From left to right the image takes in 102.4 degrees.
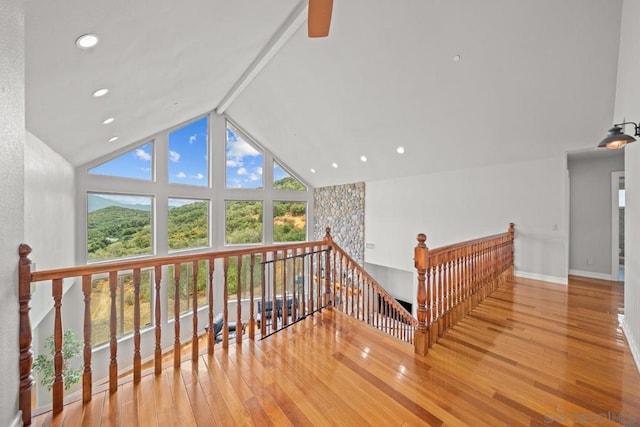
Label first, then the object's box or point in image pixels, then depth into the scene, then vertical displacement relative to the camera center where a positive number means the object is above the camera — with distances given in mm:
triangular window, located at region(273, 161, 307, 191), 8219 +1009
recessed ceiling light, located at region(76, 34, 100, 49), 2000 +1364
